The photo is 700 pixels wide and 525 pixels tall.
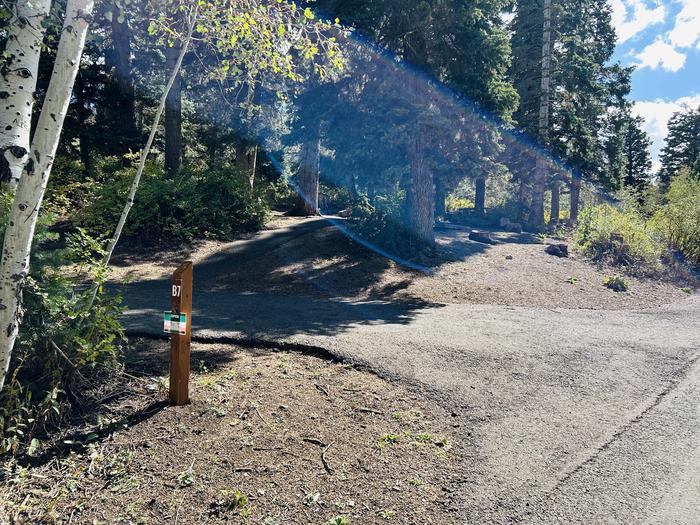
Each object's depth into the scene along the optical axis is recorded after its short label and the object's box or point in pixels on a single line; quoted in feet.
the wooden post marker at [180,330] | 12.25
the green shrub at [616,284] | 37.55
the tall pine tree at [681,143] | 128.77
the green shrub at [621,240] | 46.11
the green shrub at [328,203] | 96.12
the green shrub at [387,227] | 40.81
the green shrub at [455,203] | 129.90
